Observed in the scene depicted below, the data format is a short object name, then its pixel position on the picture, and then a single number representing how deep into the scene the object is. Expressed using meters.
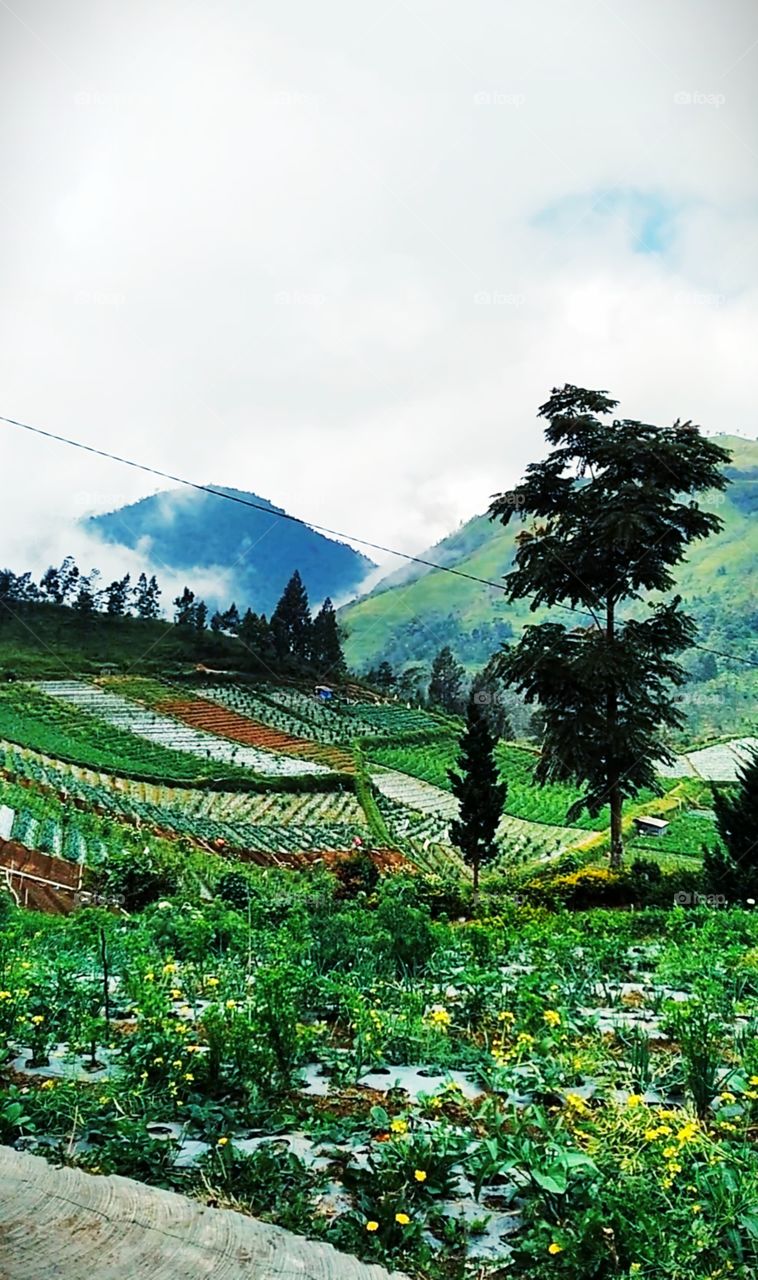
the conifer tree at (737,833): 10.39
